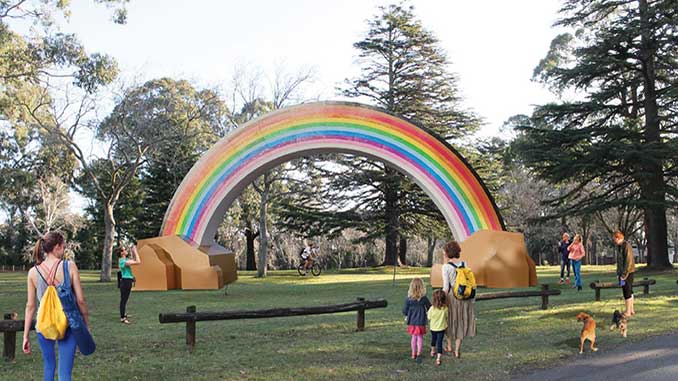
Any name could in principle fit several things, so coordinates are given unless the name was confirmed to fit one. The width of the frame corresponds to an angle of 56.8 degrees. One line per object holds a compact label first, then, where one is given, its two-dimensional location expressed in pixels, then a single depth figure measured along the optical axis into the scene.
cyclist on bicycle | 30.64
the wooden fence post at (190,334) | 9.56
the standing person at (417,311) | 8.67
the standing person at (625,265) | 12.02
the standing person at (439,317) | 8.63
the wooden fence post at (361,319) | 11.23
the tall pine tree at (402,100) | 37.66
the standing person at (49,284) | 5.71
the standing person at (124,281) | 12.25
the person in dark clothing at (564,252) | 19.54
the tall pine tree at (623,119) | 24.45
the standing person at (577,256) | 17.64
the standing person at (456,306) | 8.73
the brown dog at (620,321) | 10.48
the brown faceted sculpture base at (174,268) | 17.89
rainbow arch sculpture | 17.42
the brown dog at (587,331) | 9.12
